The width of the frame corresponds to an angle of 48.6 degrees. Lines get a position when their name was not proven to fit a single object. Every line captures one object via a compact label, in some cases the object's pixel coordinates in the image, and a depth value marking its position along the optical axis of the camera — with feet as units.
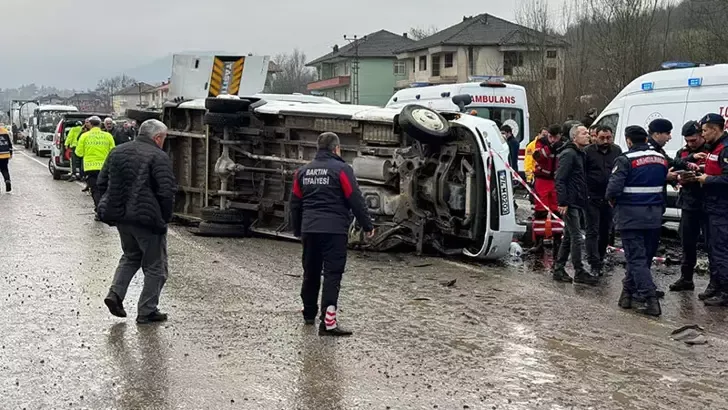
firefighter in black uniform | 21.08
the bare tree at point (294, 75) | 317.22
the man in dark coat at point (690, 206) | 26.78
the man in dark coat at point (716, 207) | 25.21
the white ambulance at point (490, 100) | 53.16
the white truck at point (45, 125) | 110.52
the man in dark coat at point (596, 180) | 29.07
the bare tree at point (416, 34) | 306.76
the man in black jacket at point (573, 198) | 28.04
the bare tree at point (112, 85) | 455.67
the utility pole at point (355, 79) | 237.45
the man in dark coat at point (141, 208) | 21.35
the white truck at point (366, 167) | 31.09
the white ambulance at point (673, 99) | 33.94
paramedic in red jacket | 32.71
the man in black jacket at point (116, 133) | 55.72
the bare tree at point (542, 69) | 105.50
